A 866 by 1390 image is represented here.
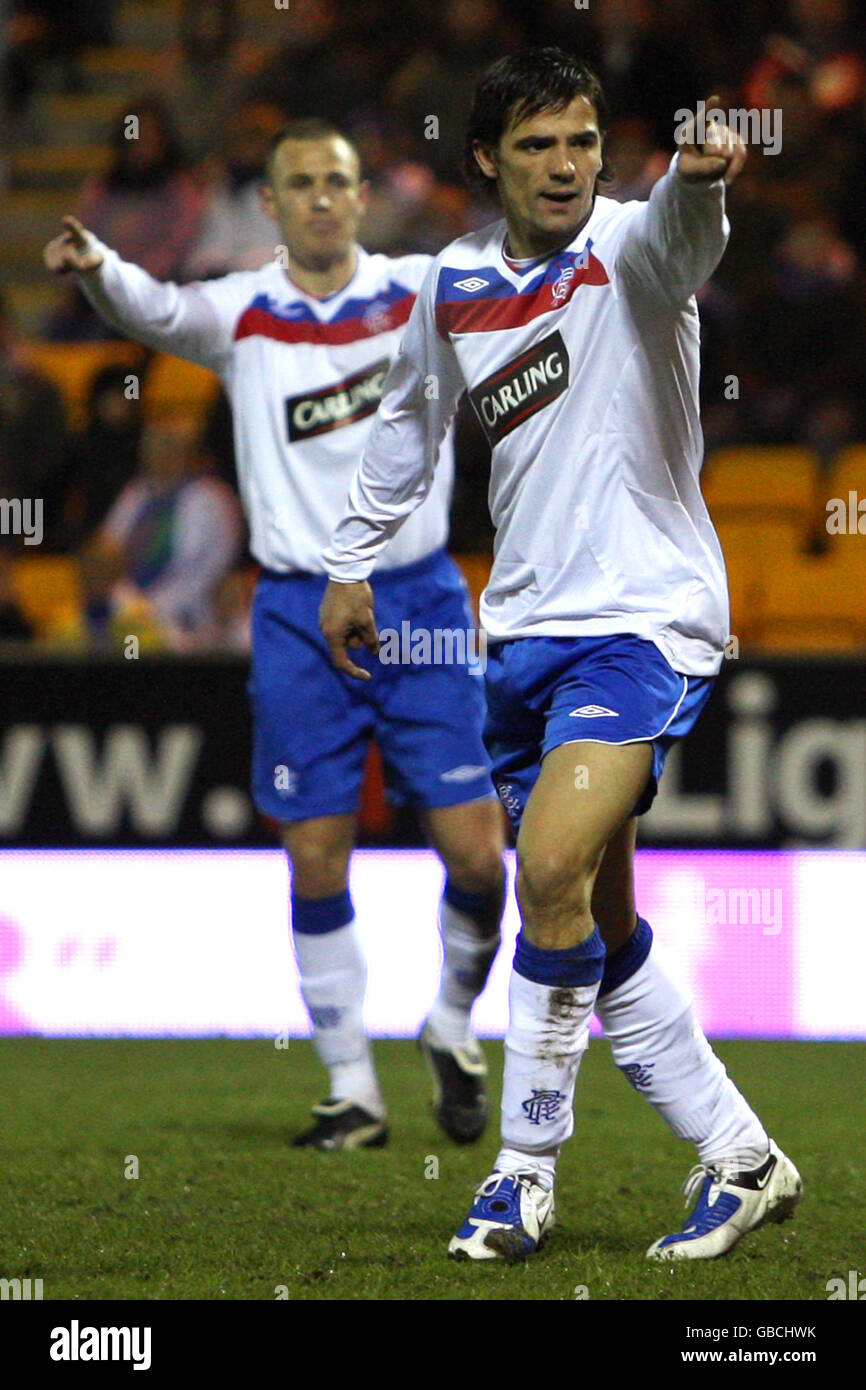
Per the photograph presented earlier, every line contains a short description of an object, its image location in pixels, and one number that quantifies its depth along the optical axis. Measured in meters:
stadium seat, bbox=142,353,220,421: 19.62
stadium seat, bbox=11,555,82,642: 17.61
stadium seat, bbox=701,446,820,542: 16.45
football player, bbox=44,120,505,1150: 9.64
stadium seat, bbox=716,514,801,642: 15.56
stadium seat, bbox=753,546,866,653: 15.20
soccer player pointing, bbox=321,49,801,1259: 6.69
